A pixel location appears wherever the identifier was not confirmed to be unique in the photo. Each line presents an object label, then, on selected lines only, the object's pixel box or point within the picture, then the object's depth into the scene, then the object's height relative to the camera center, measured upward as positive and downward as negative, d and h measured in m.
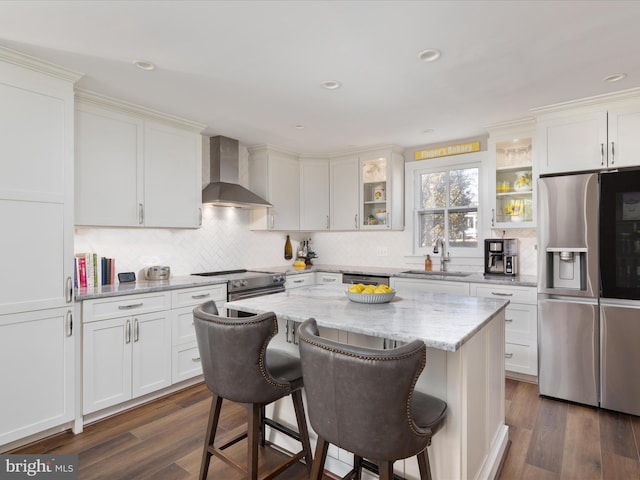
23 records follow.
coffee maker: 3.72 -0.18
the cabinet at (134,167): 2.83 +0.68
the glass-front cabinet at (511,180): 3.65 +0.63
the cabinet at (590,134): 2.87 +0.91
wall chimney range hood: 3.96 +0.77
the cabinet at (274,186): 4.55 +0.72
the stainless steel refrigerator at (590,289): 2.71 -0.41
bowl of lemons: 2.19 -0.34
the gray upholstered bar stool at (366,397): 1.21 -0.56
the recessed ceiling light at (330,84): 2.66 +1.20
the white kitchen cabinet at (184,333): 3.13 -0.84
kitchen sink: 3.84 -0.38
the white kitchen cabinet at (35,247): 2.21 -0.03
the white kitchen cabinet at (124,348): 2.60 -0.85
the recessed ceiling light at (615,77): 2.54 +1.18
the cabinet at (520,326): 3.31 -0.83
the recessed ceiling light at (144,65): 2.35 +1.20
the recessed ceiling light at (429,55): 2.21 +1.19
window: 4.28 +0.43
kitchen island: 1.58 -0.56
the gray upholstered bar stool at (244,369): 1.60 -0.60
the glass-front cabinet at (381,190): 4.54 +0.67
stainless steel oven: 3.60 -0.45
